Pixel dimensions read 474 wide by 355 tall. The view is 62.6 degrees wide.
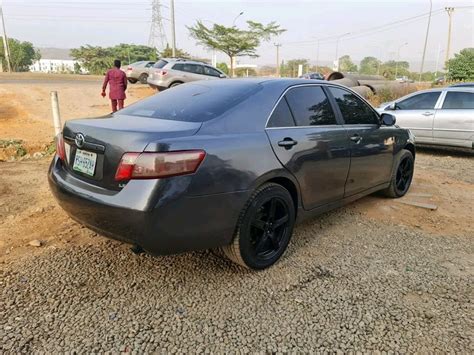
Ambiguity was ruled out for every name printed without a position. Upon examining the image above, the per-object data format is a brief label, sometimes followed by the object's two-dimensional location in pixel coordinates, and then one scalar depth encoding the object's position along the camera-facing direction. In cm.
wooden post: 640
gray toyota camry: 246
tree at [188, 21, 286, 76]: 3869
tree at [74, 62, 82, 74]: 6159
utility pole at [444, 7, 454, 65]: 4712
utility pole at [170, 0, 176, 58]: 2814
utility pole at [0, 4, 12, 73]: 4329
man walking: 1055
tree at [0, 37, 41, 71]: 6086
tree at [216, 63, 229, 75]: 4780
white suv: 1620
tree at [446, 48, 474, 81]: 2939
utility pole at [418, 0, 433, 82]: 4759
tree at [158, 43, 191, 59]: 4159
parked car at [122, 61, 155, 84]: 2241
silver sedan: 807
